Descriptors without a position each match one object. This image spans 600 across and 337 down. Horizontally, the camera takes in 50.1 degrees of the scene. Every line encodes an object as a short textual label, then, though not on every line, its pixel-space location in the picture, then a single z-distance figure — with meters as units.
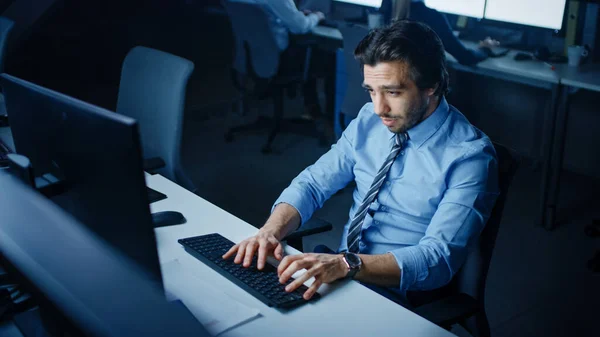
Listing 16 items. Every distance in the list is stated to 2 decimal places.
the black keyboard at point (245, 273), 1.29
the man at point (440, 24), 3.32
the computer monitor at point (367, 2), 4.38
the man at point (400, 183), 1.46
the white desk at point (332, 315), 1.21
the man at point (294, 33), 4.08
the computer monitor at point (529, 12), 3.41
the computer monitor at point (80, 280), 0.78
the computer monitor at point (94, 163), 0.91
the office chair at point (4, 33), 3.41
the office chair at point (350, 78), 3.33
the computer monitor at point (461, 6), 3.81
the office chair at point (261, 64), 4.06
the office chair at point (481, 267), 1.45
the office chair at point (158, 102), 2.21
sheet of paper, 1.23
